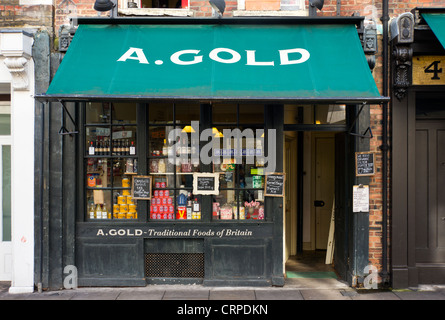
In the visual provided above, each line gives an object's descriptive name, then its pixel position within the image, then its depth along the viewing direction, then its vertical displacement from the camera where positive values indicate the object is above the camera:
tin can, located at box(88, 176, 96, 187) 6.47 -0.30
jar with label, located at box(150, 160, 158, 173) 6.49 -0.07
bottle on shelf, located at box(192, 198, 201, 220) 6.41 -0.83
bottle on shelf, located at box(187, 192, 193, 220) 6.42 -0.78
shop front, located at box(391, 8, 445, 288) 6.13 +0.26
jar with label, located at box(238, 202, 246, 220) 6.43 -0.85
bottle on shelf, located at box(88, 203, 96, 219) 6.45 -0.87
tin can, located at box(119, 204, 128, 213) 6.45 -0.78
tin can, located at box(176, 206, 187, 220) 6.43 -0.87
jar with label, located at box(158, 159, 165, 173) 6.48 -0.03
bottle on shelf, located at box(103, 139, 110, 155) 6.47 +0.30
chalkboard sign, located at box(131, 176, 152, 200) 6.31 -0.40
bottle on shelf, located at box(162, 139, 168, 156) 6.49 +0.25
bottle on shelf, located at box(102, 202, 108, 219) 6.44 -0.86
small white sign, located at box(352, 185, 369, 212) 6.25 -0.60
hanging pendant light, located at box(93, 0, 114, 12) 5.89 +2.57
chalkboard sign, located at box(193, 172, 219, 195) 6.32 -0.33
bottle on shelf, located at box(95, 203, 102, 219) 6.45 -0.85
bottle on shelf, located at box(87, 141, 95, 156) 6.43 +0.27
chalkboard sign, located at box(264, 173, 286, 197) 6.33 -0.35
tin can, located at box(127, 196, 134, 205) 6.47 -0.64
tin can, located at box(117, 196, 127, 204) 6.46 -0.64
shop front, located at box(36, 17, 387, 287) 5.91 -0.17
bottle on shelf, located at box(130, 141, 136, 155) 6.45 +0.25
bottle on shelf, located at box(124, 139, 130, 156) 6.47 +0.29
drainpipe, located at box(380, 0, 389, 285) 6.25 +0.15
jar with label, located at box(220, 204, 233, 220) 6.44 -0.87
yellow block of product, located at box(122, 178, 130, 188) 6.48 -0.34
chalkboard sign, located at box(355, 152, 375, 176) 6.24 +0.01
